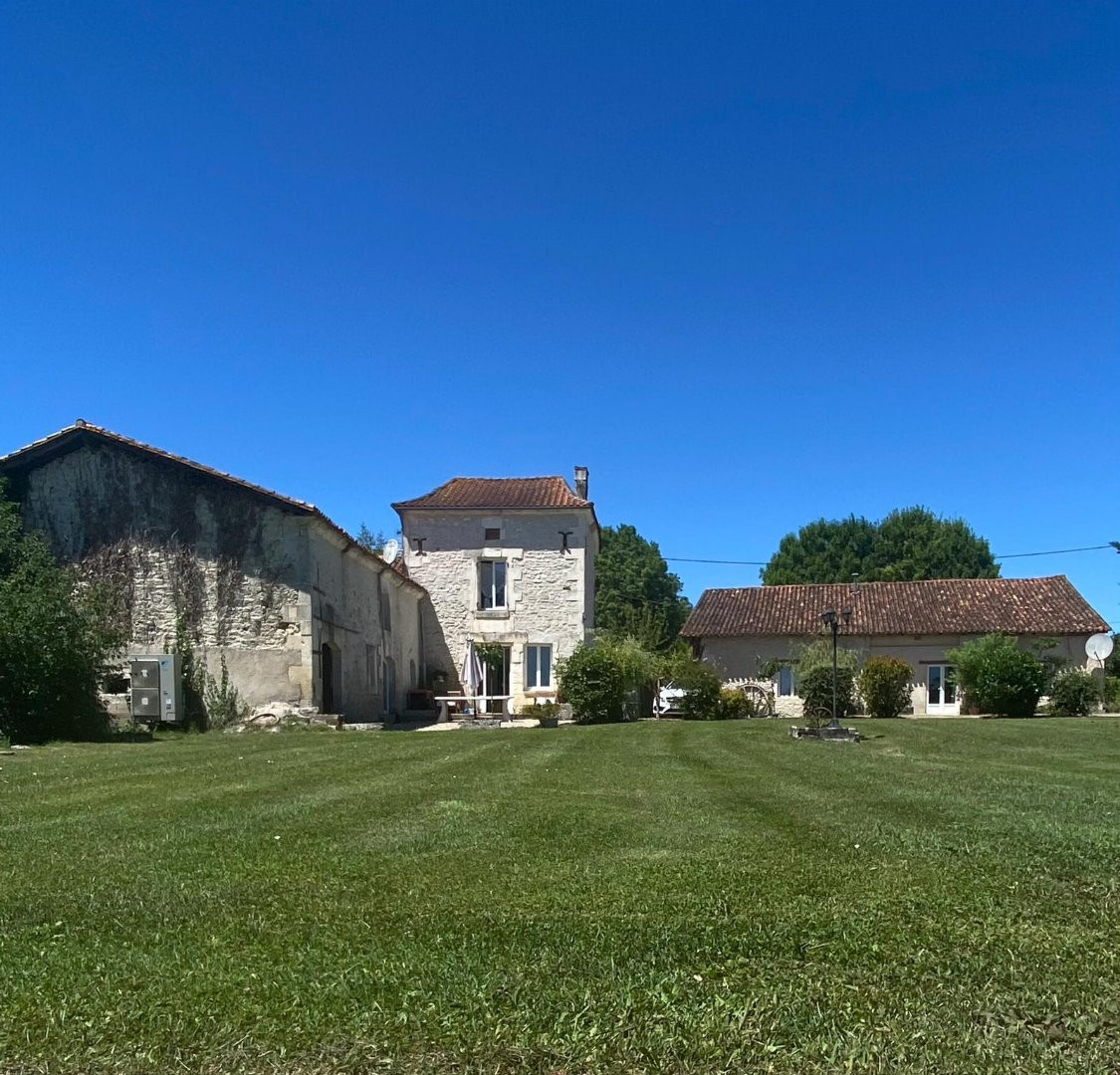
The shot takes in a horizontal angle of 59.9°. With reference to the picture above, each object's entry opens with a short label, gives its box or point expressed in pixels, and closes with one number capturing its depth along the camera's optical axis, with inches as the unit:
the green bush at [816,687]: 980.6
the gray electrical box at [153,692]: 776.9
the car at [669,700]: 1053.8
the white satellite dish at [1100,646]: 1161.4
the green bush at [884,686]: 1106.7
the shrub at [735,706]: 1043.3
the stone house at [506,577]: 1210.0
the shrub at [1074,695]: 1071.6
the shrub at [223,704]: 806.5
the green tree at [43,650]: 644.1
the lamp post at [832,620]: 675.1
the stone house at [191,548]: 818.8
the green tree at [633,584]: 2332.7
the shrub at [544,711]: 968.9
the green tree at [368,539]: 2643.9
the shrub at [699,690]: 1012.5
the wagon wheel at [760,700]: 1137.4
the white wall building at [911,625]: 1220.5
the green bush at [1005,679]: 1074.1
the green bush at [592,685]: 933.8
